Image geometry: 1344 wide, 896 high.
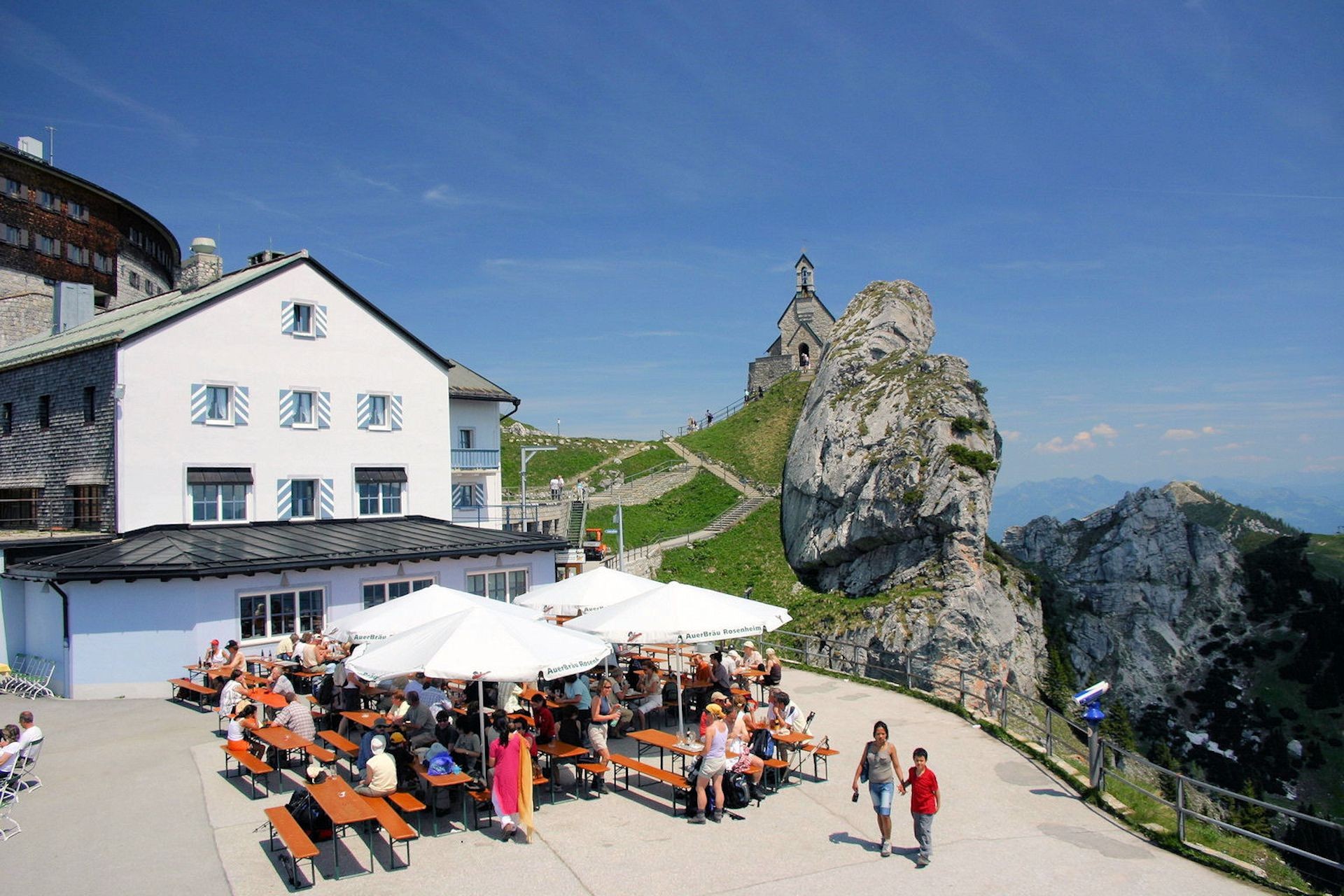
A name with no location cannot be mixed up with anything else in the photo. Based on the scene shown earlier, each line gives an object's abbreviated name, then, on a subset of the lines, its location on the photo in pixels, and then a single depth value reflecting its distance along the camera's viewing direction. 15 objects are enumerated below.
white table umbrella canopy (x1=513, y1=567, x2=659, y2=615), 18.94
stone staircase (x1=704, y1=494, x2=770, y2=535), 53.38
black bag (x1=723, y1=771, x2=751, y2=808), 12.70
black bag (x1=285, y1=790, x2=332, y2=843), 10.67
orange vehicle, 40.62
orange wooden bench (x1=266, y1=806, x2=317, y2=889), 9.48
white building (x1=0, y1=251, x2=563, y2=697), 21.19
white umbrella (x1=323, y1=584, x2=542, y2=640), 15.76
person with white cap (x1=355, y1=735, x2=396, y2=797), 11.16
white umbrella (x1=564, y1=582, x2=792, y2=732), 14.84
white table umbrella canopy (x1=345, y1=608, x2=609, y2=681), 11.88
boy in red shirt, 10.77
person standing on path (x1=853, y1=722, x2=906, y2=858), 11.15
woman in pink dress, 11.23
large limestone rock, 36.50
